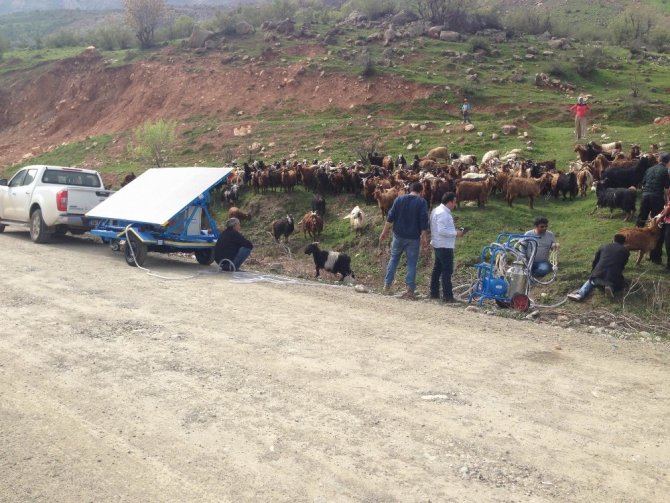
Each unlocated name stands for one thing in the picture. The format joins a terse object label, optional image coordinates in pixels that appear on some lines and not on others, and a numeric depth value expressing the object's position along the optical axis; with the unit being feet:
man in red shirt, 73.56
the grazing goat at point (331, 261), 45.80
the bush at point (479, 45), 139.13
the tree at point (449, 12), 163.94
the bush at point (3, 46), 200.13
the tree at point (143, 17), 175.83
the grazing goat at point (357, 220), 54.70
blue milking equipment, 33.78
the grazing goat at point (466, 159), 67.36
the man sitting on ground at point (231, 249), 41.39
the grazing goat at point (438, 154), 75.56
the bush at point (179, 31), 186.62
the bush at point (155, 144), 95.09
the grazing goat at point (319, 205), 58.90
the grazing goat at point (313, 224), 56.18
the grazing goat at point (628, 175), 50.11
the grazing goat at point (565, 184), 54.34
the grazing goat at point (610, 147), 63.13
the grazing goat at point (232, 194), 67.77
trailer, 41.50
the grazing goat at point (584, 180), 54.90
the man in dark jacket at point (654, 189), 40.68
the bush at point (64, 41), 210.38
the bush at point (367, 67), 122.94
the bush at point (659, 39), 165.76
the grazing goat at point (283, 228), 56.59
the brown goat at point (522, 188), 53.11
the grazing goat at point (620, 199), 45.39
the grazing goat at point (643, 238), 37.35
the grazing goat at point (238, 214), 62.03
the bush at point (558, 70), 124.88
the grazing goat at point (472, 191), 52.49
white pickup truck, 48.65
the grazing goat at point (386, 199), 52.60
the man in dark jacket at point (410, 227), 35.37
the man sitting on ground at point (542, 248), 36.55
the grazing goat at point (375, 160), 71.93
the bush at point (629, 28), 180.65
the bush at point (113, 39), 190.29
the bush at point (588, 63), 126.52
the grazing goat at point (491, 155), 69.03
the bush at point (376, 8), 184.75
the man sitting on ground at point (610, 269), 35.12
